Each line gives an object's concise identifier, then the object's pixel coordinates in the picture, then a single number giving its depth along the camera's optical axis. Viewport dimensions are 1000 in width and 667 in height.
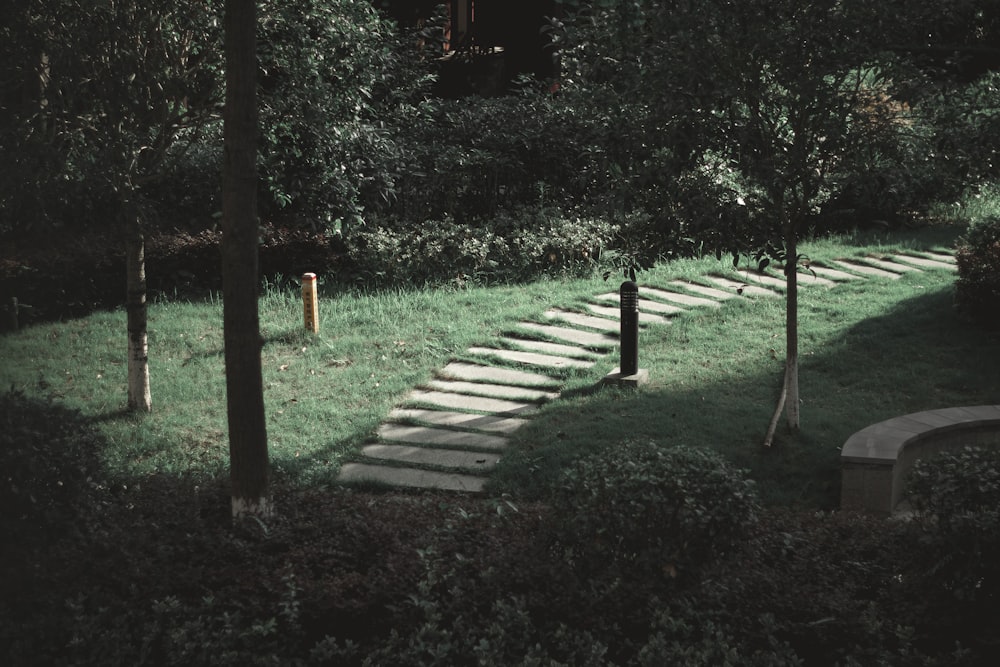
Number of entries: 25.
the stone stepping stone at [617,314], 10.80
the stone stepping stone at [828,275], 12.53
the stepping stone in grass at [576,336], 10.10
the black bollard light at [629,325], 8.71
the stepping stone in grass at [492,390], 8.75
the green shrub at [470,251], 12.53
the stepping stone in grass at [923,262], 13.04
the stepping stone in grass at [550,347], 9.79
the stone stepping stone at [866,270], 12.71
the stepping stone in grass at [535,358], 9.46
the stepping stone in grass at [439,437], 7.81
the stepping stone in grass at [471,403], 8.51
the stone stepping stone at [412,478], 7.08
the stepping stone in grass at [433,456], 7.44
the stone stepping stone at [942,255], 13.42
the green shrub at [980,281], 10.16
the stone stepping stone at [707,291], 11.81
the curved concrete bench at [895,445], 6.67
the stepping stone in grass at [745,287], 11.90
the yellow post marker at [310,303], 10.25
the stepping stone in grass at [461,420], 8.13
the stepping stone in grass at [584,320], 10.60
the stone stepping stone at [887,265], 12.97
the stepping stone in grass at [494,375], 9.08
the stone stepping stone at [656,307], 11.10
